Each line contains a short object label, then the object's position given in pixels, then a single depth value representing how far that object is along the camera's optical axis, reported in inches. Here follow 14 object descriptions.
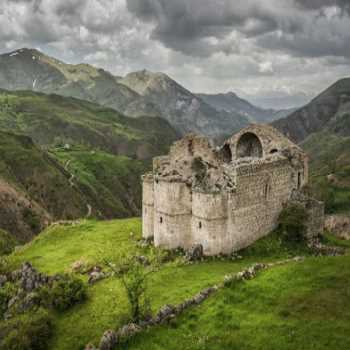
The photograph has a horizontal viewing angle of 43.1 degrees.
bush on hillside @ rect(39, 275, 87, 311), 1261.1
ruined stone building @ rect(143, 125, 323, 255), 1494.8
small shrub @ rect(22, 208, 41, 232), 3890.3
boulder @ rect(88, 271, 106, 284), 1399.0
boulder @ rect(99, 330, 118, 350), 978.1
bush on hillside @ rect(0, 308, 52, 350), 1058.1
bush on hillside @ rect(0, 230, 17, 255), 2015.3
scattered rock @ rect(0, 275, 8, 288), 1541.6
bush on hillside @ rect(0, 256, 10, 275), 1645.8
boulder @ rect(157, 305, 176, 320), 1049.7
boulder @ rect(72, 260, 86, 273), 1519.4
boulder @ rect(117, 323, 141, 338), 1005.8
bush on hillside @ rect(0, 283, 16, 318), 1373.0
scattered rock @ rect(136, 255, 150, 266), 1500.2
